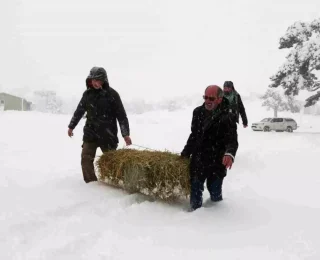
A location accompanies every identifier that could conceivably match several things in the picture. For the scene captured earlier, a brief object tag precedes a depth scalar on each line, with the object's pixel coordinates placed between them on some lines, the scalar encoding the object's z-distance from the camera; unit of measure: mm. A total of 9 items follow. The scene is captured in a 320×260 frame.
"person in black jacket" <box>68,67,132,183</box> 5609
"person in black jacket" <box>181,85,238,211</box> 4355
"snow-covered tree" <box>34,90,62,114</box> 104938
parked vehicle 39500
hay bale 4535
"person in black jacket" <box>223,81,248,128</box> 7961
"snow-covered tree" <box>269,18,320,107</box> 26000
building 60562
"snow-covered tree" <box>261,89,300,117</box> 83562
